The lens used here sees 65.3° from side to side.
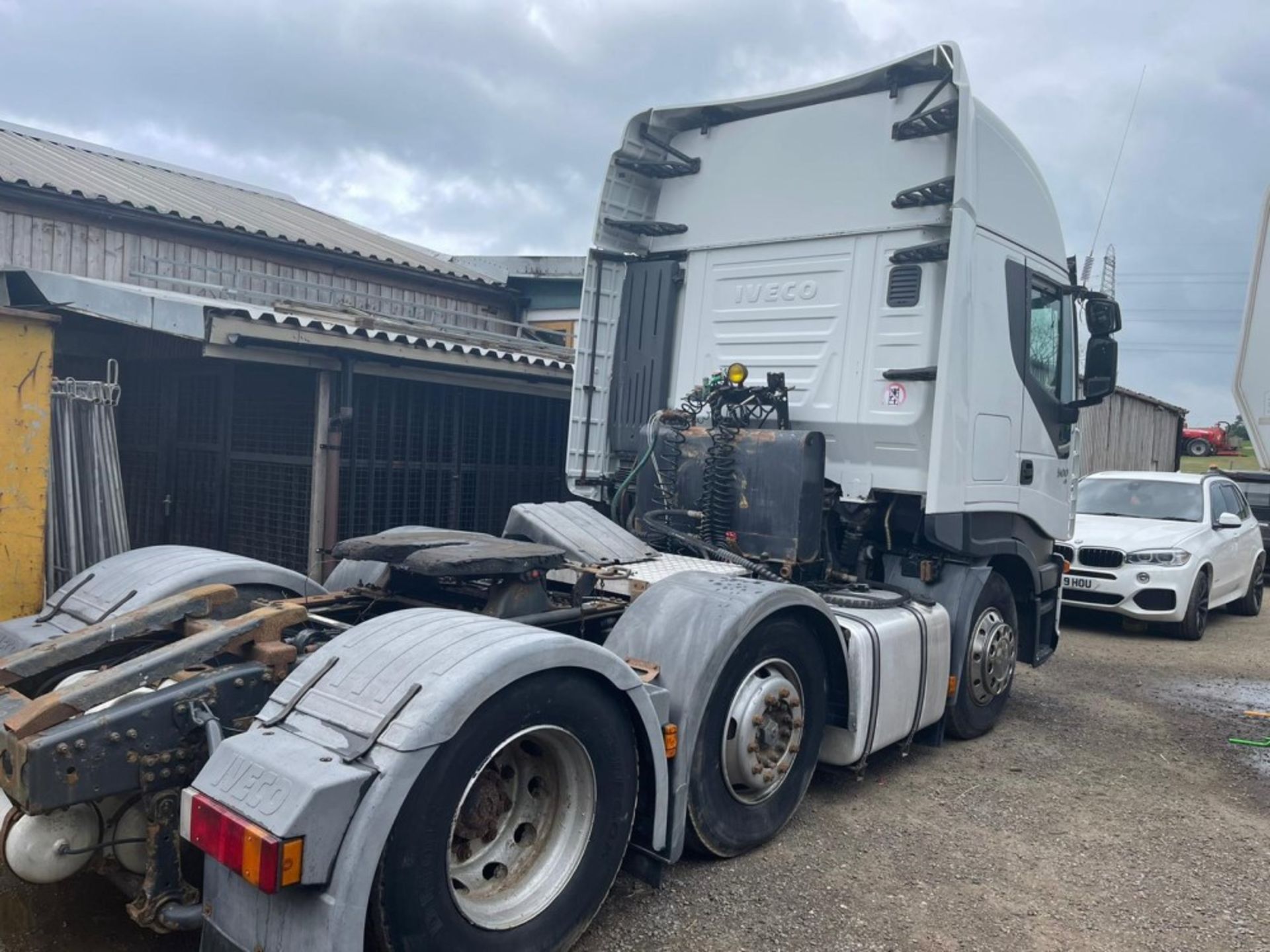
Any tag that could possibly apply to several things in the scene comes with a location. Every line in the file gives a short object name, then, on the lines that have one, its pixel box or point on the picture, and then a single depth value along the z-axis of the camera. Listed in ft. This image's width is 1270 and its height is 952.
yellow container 18.34
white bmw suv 30.91
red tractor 107.55
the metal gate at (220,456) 24.89
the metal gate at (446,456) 25.41
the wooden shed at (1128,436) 57.72
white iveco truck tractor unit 8.49
